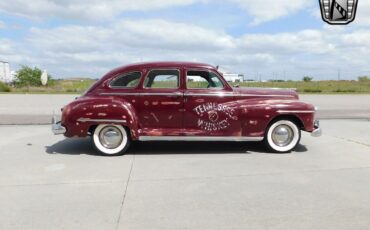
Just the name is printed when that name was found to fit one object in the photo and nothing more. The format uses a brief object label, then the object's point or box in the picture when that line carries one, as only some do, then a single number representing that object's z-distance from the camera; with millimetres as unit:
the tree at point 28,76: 53447
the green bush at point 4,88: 36766
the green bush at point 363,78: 74488
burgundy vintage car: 6934
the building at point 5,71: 72575
